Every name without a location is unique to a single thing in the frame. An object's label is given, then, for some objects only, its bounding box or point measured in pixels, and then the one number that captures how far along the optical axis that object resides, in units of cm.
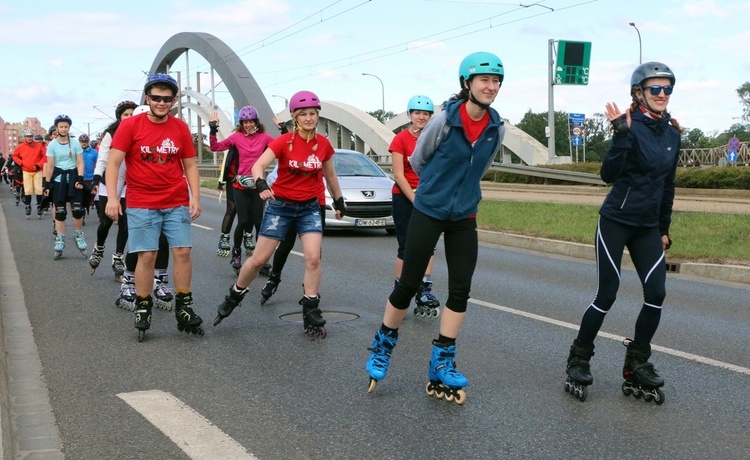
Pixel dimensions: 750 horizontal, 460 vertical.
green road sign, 3562
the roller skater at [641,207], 475
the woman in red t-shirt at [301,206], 660
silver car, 1530
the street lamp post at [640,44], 4785
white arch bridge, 5534
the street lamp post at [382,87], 8087
